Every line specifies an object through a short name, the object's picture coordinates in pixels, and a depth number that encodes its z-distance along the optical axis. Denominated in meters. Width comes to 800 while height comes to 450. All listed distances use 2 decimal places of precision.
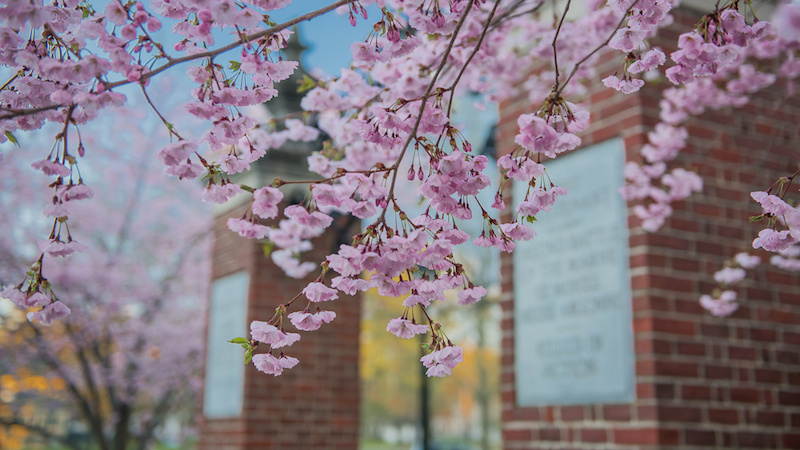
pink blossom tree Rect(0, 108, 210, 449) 9.30
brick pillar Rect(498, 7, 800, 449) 3.37
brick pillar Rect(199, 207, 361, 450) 5.66
